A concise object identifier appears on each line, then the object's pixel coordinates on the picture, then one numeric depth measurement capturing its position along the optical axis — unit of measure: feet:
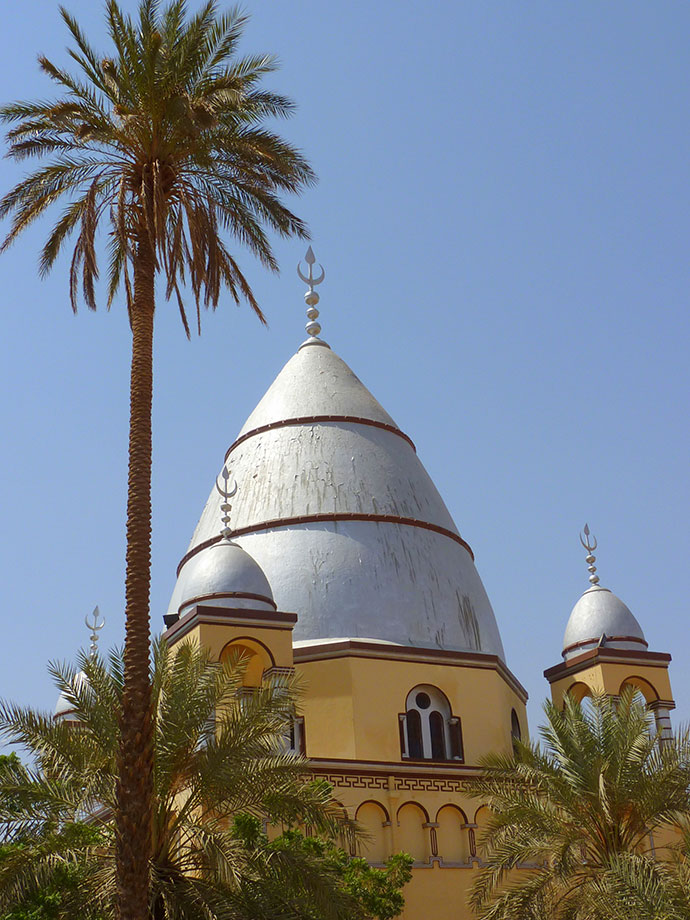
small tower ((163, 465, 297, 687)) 62.18
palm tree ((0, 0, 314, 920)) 45.14
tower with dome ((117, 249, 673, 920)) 63.67
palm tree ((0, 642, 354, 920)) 40.86
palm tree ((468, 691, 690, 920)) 48.19
